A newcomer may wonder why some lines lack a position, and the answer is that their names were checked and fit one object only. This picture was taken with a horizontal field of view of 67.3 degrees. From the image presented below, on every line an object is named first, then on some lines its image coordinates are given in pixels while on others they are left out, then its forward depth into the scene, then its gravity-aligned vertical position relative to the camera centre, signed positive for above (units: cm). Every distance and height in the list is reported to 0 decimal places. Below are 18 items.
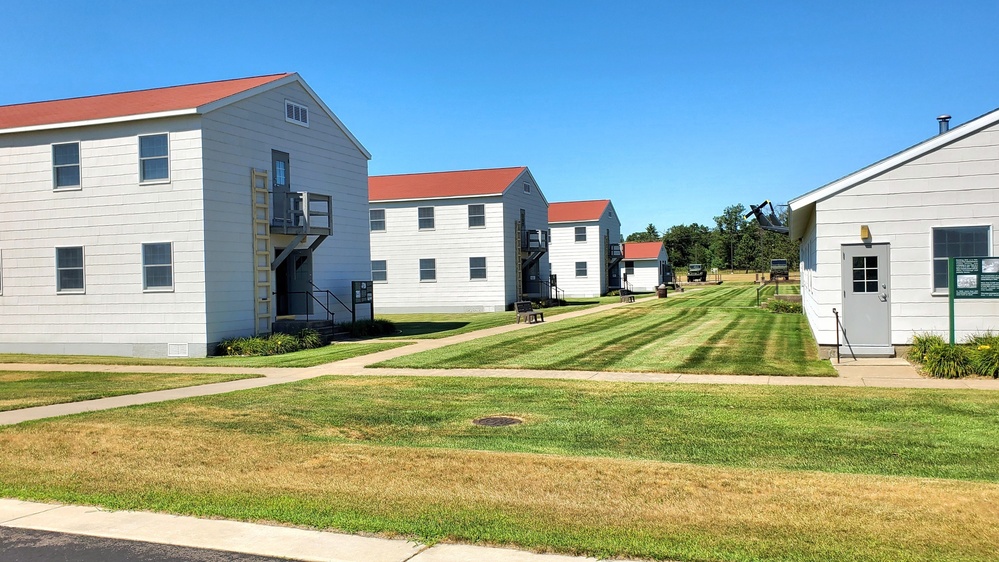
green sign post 1459 -23
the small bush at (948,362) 1359 -177
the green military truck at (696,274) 8094 -54
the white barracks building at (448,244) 3916 +152
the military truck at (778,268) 6519 +0
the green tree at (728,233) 11066 +548
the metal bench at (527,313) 3036 -169
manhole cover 1030 -208
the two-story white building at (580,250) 5553 +158
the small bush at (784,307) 3155 -167
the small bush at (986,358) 1355 -169
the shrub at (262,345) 2069 -196
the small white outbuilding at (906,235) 1522 +65
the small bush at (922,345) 1477 -157
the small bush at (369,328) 2545 -190
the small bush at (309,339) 2217 -192
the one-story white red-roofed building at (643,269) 6475 +7
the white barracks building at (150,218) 2050 +169
